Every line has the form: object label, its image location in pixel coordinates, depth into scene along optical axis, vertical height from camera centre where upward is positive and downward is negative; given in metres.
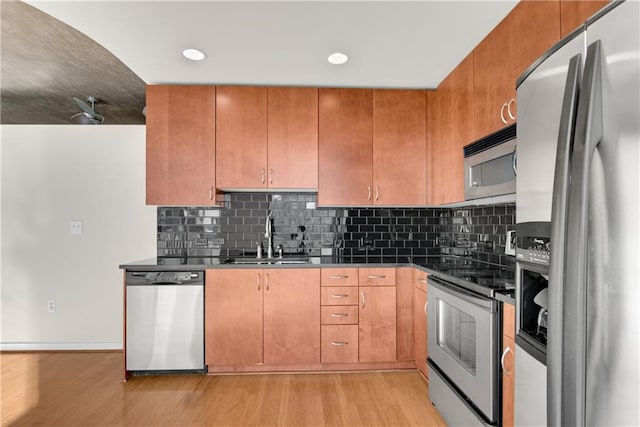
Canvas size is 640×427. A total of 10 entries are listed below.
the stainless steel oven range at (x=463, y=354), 1.61 -0.74
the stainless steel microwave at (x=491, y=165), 1.88 +0.32
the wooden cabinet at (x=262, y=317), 2.75 -0.80
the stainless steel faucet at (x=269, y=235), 3.16 -0.17
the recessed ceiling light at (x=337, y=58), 2.46 +1.16
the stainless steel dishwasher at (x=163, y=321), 2.70 -0.82
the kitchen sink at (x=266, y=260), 2.97 -0.38
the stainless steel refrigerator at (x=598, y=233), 0.68 -0.03
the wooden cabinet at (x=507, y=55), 1.60 +0.86
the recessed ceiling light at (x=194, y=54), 2.42 +1.16
